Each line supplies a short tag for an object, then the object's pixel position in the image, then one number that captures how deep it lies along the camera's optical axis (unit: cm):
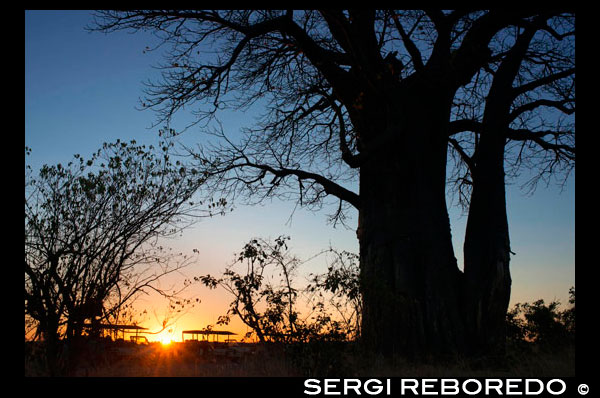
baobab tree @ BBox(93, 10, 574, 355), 834
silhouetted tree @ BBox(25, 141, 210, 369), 646
